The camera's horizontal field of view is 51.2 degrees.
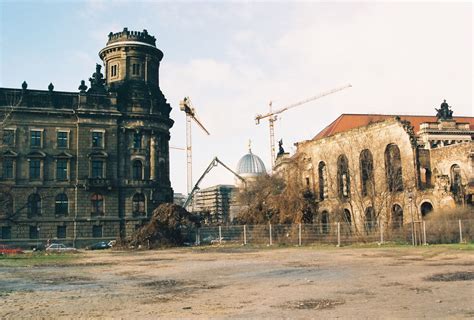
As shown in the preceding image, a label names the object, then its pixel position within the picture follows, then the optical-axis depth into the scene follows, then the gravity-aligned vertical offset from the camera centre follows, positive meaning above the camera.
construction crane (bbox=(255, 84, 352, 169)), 137.88 +27.51
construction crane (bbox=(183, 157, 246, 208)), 120.69 +14.48
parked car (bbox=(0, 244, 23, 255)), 41.52 -2.22
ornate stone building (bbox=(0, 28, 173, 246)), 54.34 +7.12
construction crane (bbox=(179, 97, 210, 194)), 115.44 +25.96
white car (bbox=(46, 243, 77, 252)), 44.92 -2.33
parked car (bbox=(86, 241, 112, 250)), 50.72 -2.43
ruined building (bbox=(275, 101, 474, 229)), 45.84 +4.53
